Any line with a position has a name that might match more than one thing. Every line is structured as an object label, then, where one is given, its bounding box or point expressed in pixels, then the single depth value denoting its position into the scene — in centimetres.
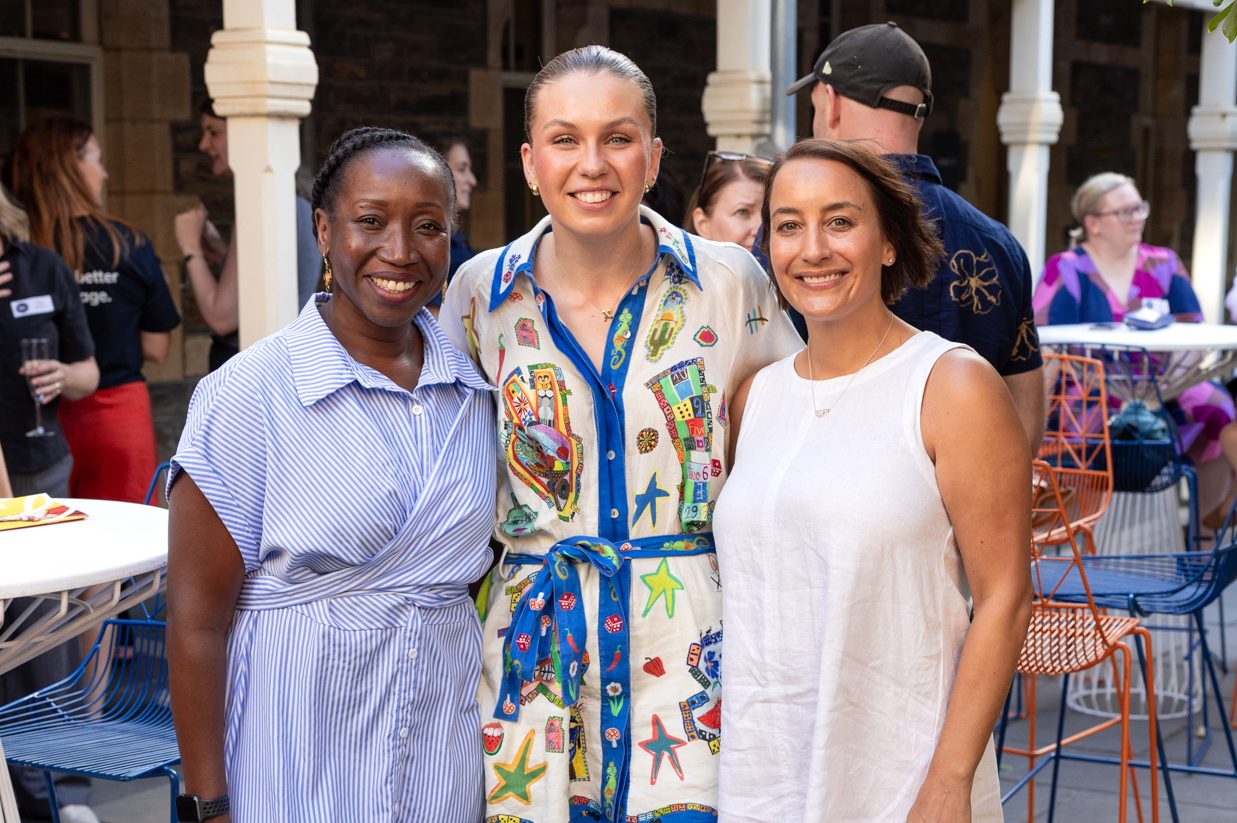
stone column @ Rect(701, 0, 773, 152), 677
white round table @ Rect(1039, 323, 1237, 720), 560
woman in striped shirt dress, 209
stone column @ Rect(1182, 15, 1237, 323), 1034
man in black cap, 283
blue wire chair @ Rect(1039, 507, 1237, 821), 411
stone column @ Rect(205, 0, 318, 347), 499
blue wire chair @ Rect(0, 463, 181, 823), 326
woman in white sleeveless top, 211
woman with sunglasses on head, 482
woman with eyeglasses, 671
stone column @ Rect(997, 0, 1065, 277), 865
